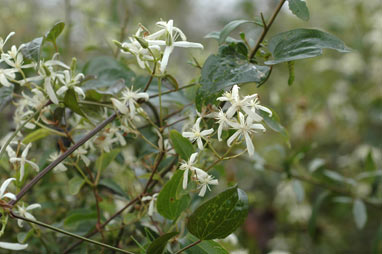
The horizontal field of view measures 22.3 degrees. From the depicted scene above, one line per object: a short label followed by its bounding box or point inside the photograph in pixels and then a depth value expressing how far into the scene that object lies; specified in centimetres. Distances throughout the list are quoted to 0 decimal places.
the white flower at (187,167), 58
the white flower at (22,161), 61
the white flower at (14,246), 57
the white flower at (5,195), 58
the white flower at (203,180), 58
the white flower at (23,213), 61
